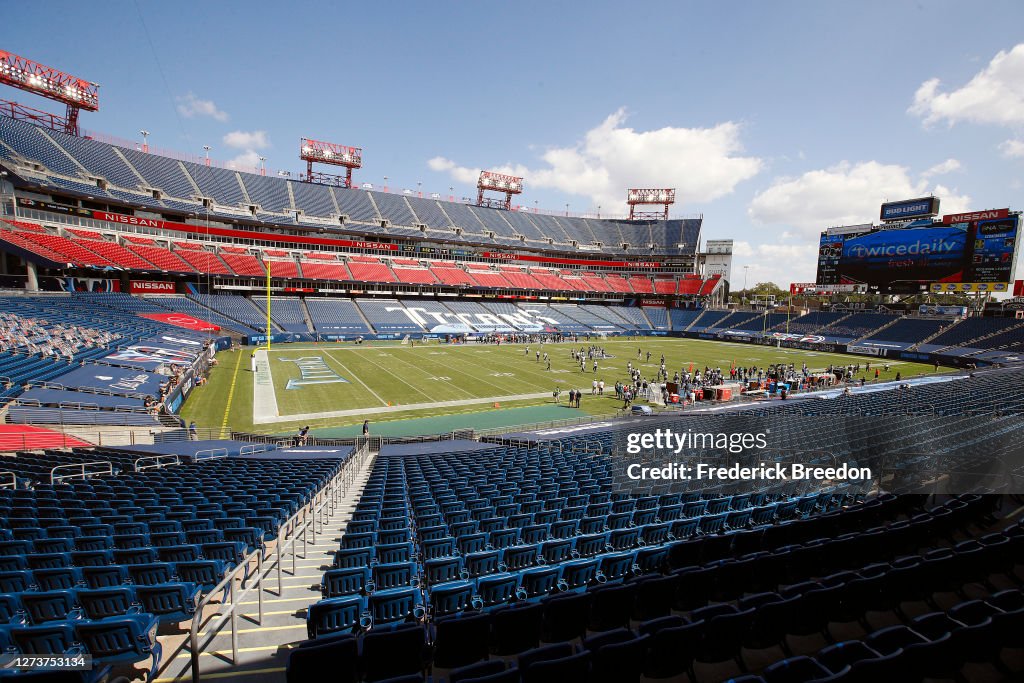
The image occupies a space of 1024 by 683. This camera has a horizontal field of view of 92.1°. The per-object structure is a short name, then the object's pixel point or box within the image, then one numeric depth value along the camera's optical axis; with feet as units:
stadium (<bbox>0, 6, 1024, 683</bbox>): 15.21
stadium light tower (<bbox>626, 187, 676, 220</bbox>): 329.93
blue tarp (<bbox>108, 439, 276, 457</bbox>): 54.70
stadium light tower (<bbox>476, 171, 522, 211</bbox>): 318.24
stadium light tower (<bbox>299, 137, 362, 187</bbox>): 258.37
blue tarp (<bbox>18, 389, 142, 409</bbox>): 65.05
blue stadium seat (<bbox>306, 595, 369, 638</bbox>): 16.30
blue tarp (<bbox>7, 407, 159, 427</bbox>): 59.82
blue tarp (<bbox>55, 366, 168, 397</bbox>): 74.79
